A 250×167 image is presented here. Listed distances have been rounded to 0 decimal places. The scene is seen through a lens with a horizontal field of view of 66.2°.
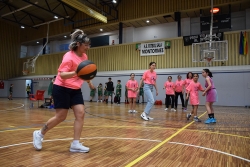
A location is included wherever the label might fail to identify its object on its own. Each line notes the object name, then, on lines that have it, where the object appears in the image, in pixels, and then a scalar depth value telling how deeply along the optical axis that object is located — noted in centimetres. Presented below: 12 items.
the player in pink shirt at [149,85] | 595
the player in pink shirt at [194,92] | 604
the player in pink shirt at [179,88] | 977
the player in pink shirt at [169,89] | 985
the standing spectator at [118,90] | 1495
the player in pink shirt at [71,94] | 266
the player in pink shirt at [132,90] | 839
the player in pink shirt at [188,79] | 849
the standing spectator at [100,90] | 1698
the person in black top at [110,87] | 1540
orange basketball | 242
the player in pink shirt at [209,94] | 549
